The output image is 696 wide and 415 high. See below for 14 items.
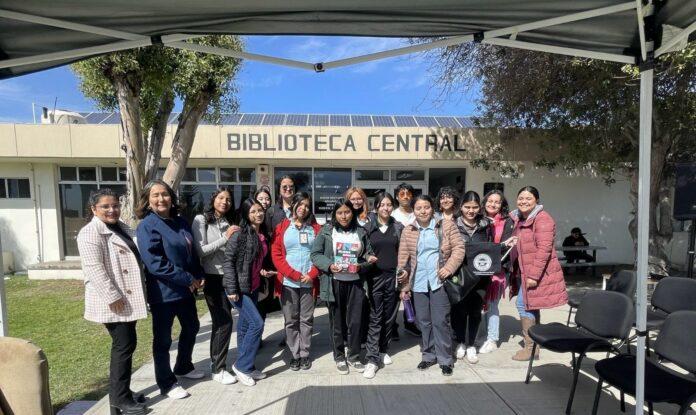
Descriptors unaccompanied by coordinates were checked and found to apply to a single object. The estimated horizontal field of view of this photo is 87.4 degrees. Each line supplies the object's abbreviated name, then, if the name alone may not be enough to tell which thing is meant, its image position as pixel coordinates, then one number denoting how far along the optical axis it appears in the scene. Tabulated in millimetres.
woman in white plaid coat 2711
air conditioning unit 10523
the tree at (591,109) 5918
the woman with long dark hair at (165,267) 2955
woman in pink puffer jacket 3685
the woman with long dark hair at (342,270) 3477
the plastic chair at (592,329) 2977
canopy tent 2018
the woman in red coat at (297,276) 3557
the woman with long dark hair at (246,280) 3271
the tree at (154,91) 5172
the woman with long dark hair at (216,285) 3361
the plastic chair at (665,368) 2347
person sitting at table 8891
